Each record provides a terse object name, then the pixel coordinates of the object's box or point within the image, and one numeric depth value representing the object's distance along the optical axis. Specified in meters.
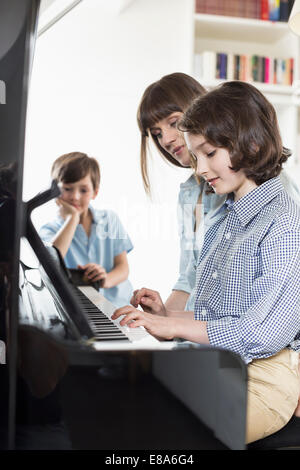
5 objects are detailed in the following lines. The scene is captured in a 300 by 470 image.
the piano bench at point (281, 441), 1.01
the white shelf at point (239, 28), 2.93
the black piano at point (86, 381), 0.73
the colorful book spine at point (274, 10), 3.06
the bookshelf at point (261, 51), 2.94
